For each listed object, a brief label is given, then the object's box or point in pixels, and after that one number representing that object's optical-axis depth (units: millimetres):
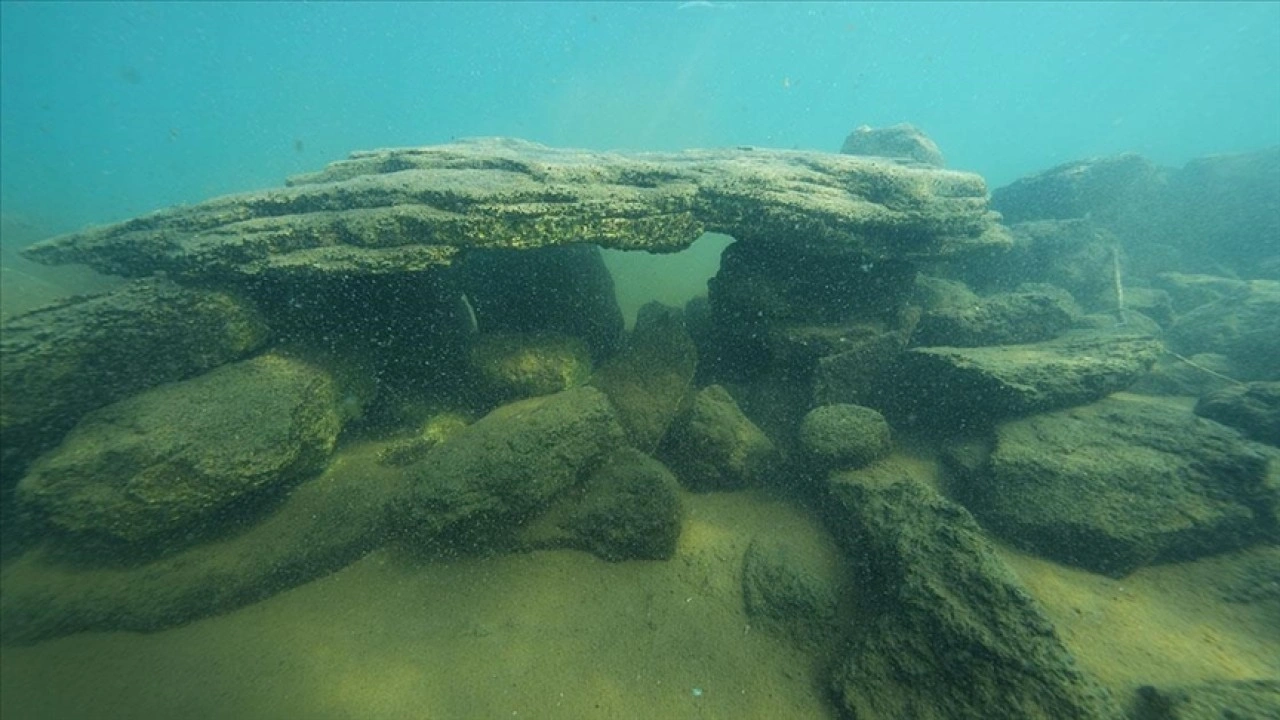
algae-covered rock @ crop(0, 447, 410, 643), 3814
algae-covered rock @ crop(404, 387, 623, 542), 4027
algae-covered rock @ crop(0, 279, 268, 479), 4261
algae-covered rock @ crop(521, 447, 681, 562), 4312
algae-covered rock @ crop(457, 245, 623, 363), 6496
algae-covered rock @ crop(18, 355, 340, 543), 3803
